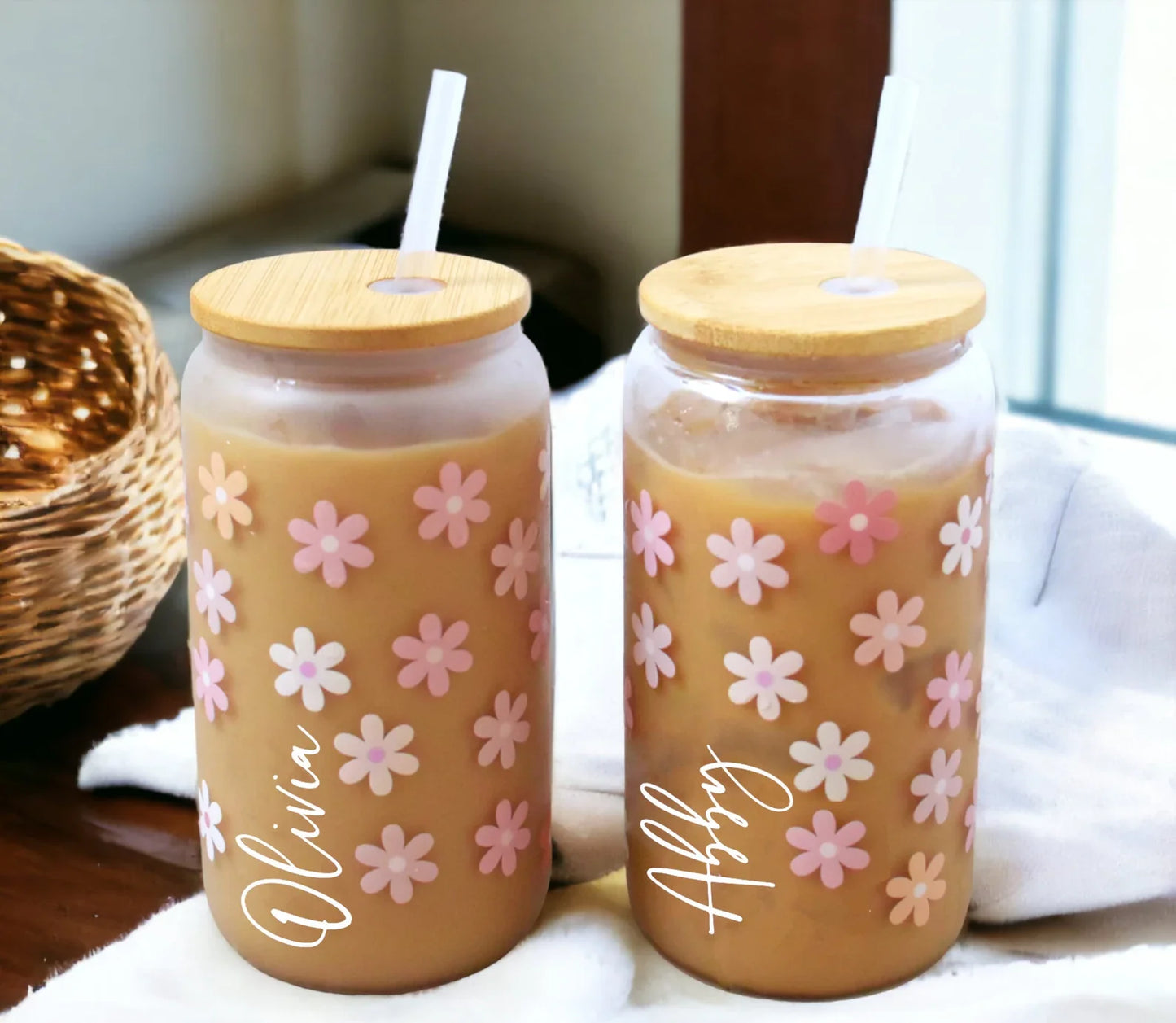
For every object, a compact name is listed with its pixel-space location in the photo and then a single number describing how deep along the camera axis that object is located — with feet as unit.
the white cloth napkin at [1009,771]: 1.66
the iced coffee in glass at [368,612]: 1.51
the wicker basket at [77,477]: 2.11
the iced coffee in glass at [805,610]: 1.49
